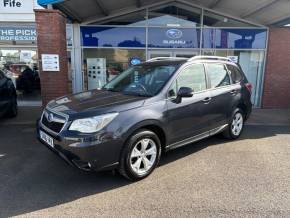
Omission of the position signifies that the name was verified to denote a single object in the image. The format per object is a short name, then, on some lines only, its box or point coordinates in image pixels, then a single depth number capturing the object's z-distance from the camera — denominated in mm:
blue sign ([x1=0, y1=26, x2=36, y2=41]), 9281
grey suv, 3420
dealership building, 9445
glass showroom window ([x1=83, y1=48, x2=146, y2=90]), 9688
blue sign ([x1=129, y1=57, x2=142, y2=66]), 9750
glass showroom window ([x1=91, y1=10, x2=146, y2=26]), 9539
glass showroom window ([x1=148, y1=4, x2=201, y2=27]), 9633
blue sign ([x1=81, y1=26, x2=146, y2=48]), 9508
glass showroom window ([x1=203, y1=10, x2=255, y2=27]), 9617
